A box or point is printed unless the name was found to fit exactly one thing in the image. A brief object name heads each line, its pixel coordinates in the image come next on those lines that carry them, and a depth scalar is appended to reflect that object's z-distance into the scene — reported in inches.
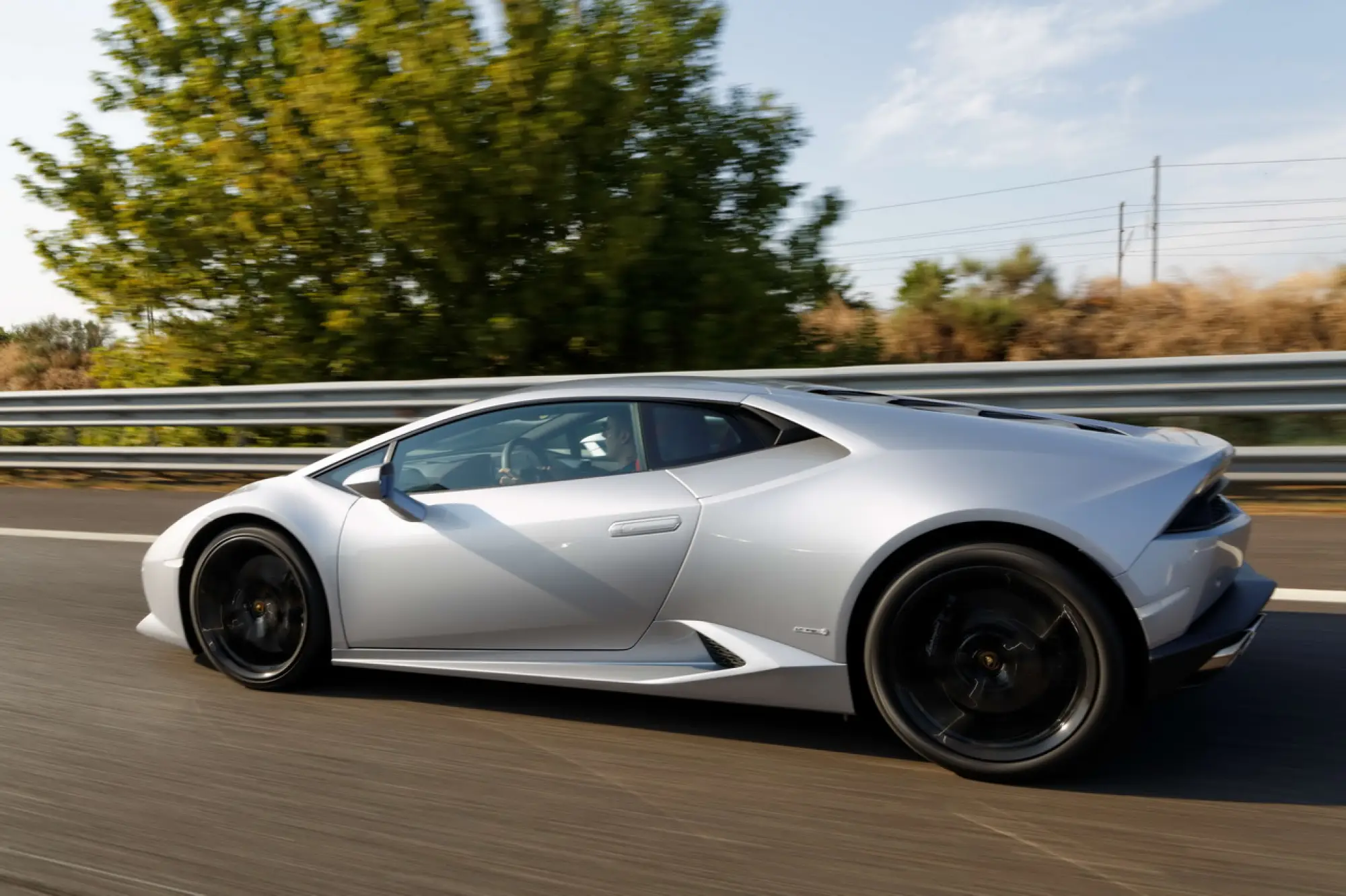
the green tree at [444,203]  411.8
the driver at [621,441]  154.6
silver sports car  128.4
